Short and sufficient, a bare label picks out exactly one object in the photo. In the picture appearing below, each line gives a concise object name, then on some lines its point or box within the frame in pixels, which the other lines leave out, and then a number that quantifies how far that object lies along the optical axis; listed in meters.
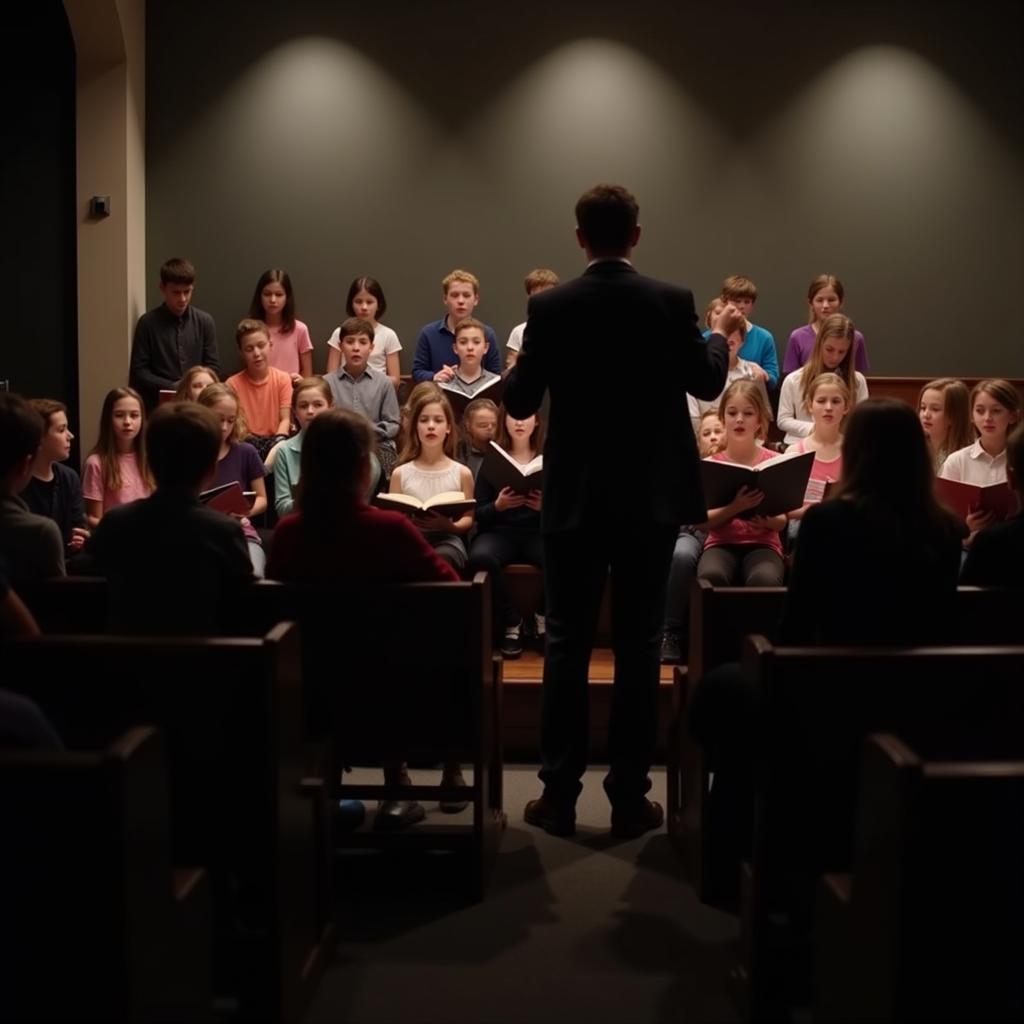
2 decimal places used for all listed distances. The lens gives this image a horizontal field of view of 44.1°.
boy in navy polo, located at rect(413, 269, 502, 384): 6.89
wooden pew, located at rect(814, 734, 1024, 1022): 1.55
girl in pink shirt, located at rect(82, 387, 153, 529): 5.02
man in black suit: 3.12
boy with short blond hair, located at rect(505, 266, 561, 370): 6.91
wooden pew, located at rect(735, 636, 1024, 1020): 2.14
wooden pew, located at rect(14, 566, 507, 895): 2.75
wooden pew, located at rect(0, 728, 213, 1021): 1.52
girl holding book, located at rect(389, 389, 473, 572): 5.03
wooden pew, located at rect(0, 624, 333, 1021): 2.15
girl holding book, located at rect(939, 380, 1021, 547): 4.64
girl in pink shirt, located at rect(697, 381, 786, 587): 4.31
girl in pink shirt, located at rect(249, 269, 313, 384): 7.16
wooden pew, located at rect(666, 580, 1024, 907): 2.88
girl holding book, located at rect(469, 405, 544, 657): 4.46
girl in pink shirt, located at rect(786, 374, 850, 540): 4.93
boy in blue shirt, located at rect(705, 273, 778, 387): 7.24
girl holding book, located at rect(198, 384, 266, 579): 5.05
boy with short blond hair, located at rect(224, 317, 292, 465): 6.44
